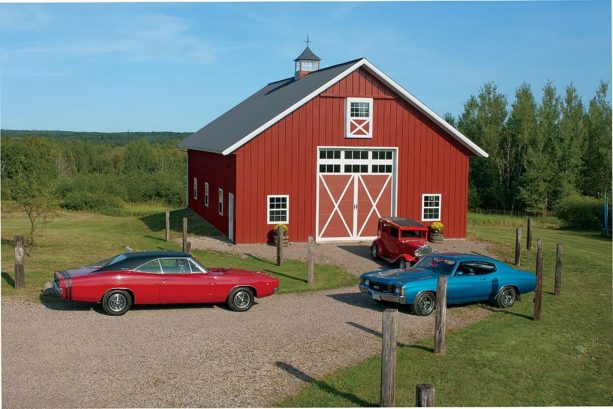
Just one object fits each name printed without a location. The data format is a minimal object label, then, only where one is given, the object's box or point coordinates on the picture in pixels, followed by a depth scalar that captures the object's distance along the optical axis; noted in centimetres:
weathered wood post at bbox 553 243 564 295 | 1867
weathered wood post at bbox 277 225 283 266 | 2180
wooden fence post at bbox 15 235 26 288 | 1708
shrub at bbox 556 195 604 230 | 4134
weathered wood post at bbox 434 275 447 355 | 1274
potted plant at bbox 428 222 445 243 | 2739
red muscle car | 1452
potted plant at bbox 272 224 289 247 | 2575
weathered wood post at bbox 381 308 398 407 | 998
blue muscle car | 1559
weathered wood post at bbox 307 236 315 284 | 1912
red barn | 2588
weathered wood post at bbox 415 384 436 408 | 833
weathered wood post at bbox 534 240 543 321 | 1591
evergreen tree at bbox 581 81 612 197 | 5603
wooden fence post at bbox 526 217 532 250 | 2603
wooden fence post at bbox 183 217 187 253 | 2243
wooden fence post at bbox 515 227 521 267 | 2344
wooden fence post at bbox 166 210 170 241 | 2708
